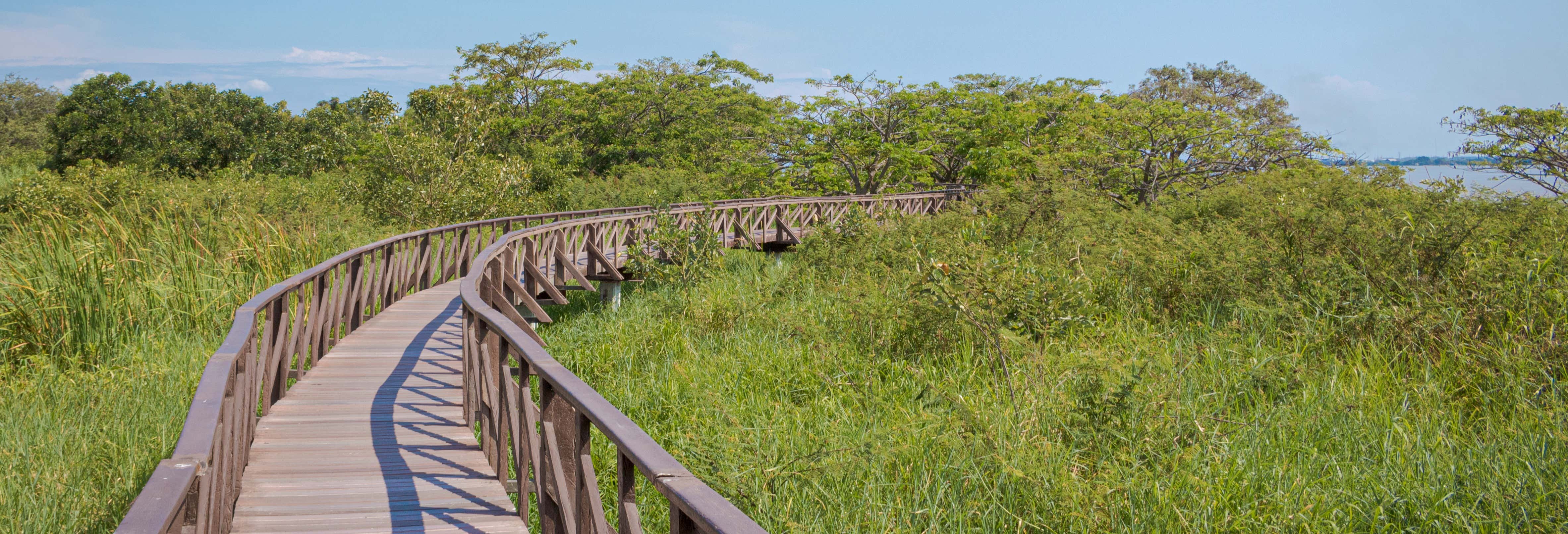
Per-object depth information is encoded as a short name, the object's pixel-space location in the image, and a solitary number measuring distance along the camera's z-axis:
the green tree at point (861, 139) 27.31
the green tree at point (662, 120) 32.00
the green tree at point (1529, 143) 17.30
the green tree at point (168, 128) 27.23
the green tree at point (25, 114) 41.53
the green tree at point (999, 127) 26.50
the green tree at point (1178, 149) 22.08
